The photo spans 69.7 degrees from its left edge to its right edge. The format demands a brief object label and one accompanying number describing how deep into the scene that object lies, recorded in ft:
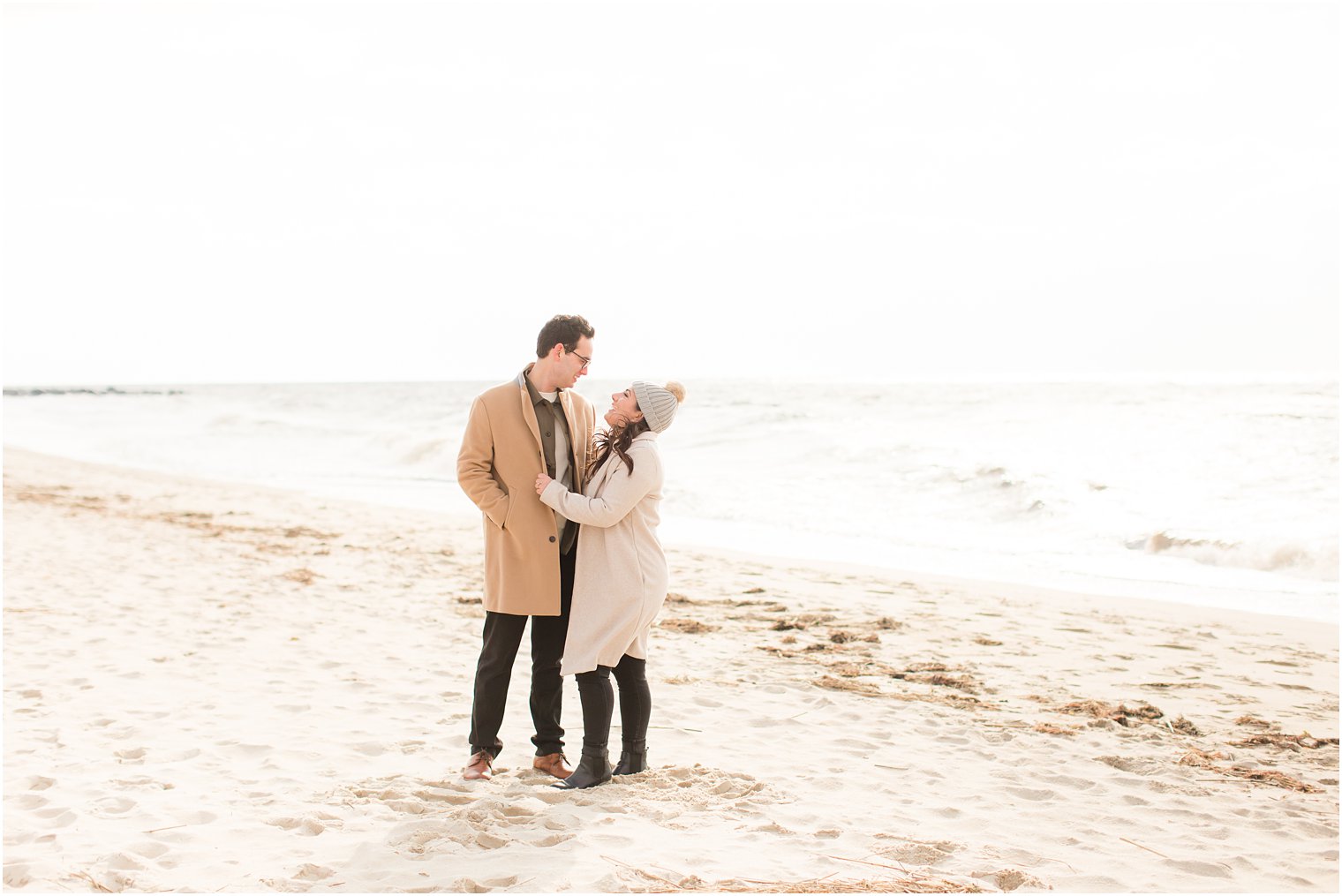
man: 12.62
